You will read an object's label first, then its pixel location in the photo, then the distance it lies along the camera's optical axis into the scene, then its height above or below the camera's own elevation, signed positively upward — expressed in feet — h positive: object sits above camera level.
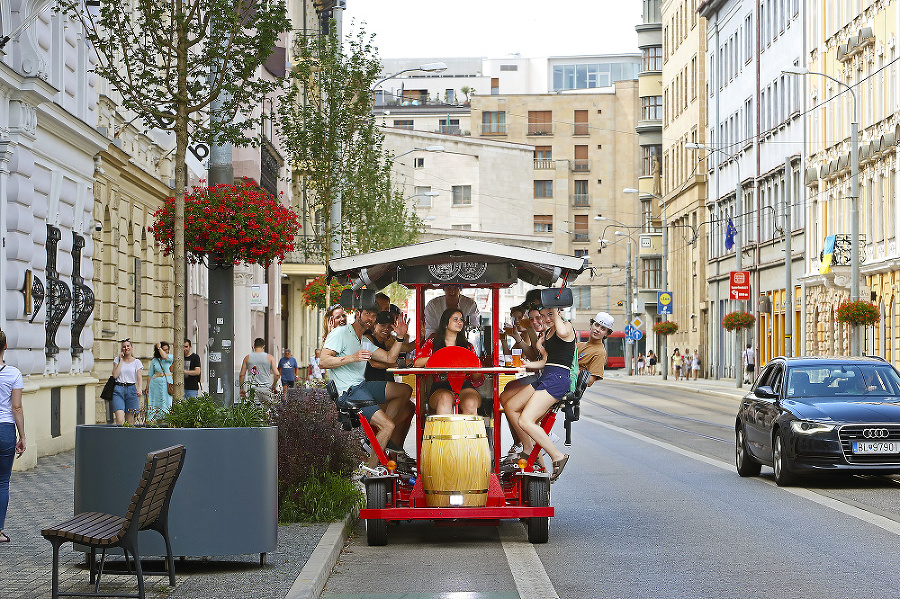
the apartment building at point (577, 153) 429.79 +49.25
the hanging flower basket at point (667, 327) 252.01 -0.34
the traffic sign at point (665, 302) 246.92 +3.72
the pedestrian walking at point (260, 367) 92.84 -2.59
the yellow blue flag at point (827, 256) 177.27 +8.10
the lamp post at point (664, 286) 254.06 +6.60
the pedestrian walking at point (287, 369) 124.57 -3.60
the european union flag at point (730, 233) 217.36 +13.20
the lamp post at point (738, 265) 189.34 +7.98
